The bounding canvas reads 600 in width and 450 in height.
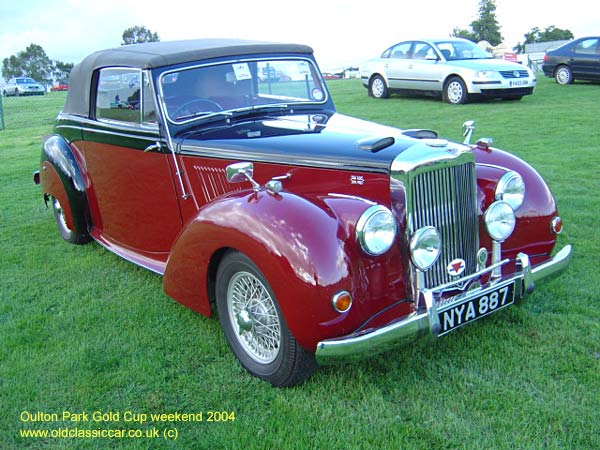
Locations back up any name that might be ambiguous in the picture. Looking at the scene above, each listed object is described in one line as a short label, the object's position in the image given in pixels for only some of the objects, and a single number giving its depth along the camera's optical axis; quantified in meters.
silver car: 12.79
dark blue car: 16.06
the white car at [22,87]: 36.34
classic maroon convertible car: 2.73
